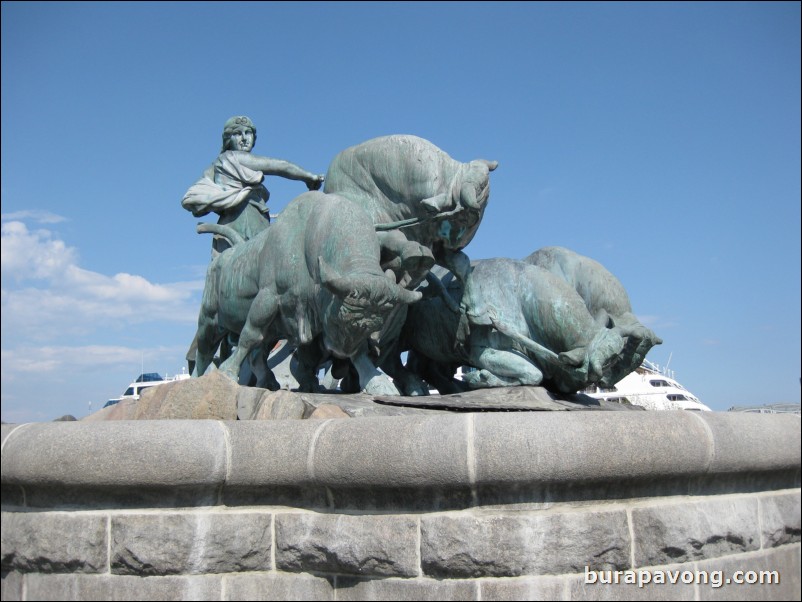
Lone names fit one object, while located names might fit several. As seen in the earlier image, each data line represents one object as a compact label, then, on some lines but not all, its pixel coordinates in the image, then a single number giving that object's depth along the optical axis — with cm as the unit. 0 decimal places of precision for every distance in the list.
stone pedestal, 361
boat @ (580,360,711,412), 2743
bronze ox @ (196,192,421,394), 538
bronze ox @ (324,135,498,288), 608
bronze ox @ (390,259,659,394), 603
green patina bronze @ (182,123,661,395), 575
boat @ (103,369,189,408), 2505
